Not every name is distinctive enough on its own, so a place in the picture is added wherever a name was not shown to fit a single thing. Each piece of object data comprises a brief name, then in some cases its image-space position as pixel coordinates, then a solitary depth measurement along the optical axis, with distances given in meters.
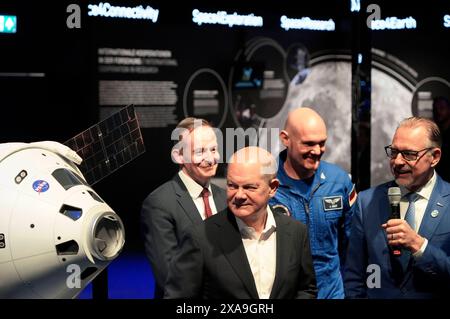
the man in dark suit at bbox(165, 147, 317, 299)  3.45
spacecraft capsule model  3.71
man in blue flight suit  4.48
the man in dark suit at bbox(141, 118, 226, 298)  4.32
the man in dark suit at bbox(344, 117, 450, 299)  3.83
